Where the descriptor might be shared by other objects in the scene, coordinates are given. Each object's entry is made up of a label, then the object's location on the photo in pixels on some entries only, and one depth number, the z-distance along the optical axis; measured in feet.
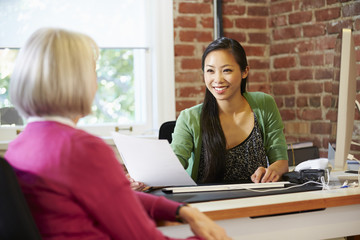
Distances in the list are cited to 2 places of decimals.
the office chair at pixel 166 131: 8.34
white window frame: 10.94
